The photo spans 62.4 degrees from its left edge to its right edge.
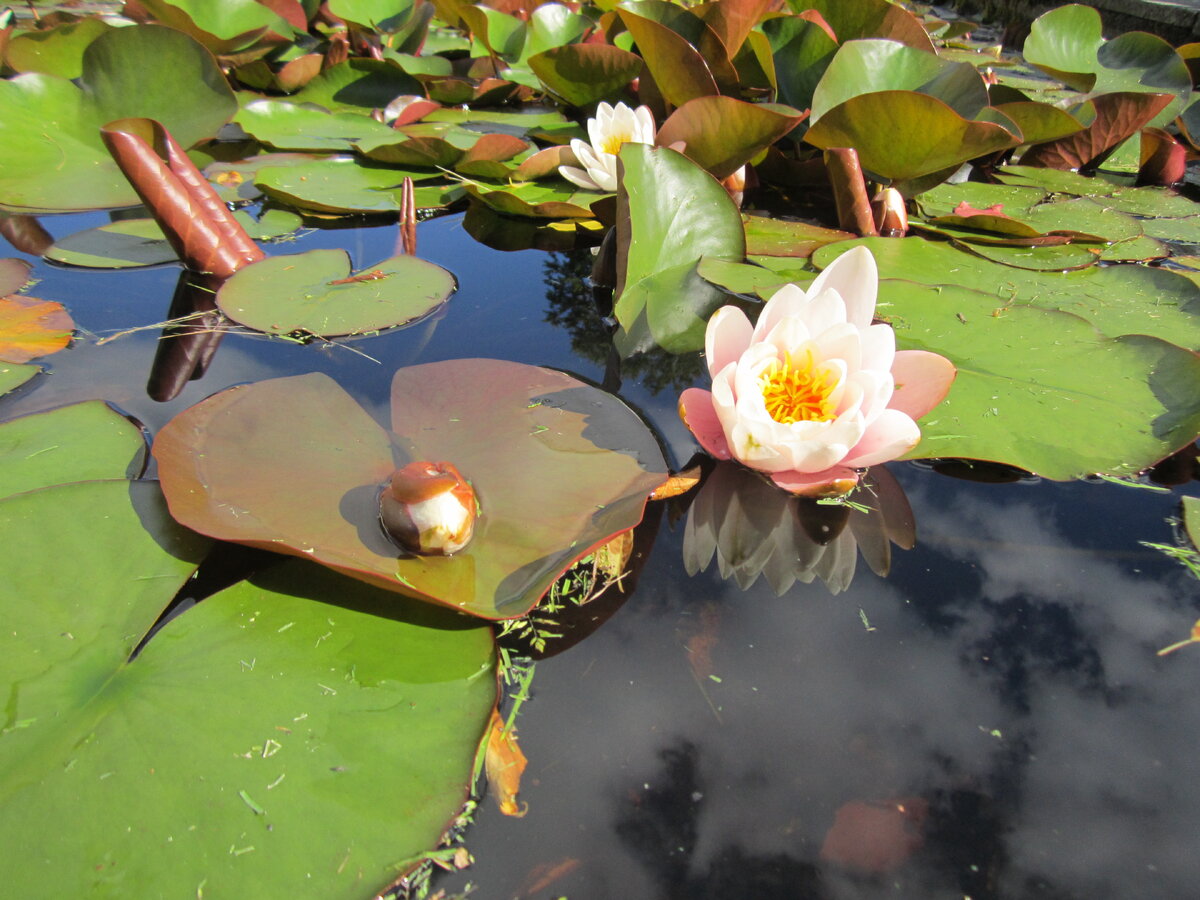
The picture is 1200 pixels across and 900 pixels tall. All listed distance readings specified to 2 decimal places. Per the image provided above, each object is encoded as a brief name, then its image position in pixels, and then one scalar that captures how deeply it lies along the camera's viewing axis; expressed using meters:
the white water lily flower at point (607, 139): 0.76
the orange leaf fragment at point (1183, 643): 0.43
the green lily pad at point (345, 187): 0.78
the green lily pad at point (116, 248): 0.69
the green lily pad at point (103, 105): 0.81
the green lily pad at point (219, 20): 1.01
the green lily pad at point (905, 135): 0.65
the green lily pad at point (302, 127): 0.92
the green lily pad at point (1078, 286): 0.61
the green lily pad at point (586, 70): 0.84
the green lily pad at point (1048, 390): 0.50
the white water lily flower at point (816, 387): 0.46
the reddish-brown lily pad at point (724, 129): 0.65
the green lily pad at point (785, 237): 0.70
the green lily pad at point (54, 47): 0.94
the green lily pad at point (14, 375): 0.54
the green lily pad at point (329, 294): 0.60
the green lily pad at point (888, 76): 0.73
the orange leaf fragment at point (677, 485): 0.49
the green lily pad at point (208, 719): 0.35
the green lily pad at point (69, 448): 0.47
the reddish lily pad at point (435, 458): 0.43
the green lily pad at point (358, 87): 1.13
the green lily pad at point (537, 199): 0.76
